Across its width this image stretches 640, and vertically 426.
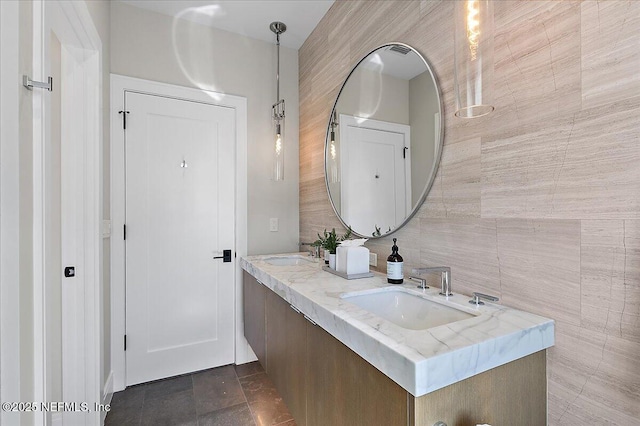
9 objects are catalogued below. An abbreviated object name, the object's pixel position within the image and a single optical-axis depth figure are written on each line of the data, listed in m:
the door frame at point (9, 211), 0.78
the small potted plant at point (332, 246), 1.78
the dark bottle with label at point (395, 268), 1.42
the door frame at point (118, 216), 2.16
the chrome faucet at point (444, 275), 1.24
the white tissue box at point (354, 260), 1.59
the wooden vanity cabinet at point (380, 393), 0.78
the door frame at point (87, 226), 1.67
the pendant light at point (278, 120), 2.36
